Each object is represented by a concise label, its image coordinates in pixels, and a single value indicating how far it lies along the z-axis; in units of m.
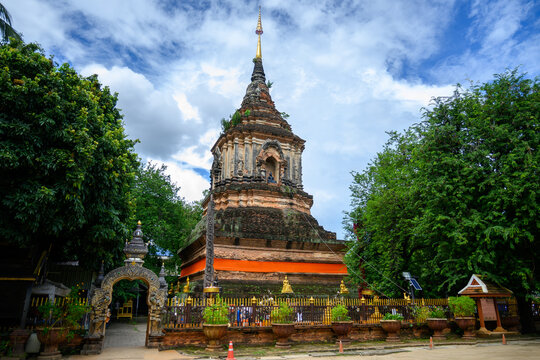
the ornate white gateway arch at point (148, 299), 10.90
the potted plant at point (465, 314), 14.59
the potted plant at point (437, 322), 14.43
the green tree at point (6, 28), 12.68
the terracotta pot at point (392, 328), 13.70
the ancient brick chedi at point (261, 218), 18.61
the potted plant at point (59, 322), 9.91
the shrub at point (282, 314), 12.41
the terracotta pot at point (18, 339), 9.83
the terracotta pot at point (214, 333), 11.38
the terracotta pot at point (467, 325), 14.56
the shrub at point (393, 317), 13.88
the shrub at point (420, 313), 14.70
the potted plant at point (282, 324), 12.10
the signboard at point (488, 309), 15.04
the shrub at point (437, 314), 14.62
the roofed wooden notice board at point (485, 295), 14.48
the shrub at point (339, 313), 13.18
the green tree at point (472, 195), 13.95
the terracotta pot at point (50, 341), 9.85
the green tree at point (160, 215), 29.81
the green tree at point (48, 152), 9.54
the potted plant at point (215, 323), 11.41
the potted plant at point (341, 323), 13.02
